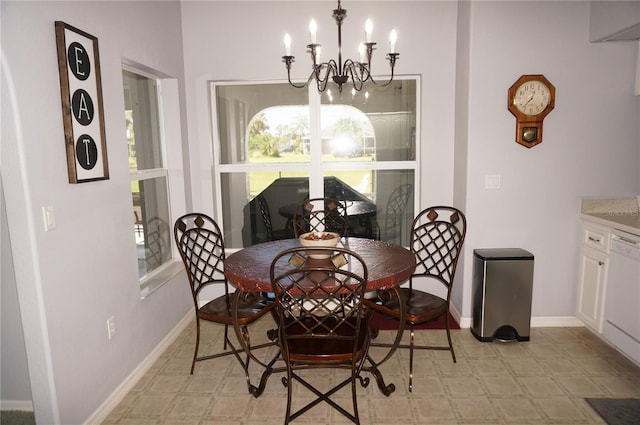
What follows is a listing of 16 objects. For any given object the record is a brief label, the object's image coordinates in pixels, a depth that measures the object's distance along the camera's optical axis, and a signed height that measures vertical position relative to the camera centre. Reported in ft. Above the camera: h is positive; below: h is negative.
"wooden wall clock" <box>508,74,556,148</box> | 10.21 +1.11
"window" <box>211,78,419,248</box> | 12.33 +0.05
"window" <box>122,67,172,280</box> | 9.86 -0.41
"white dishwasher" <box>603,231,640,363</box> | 8.75 -3.20
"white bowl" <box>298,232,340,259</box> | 8.27 -1.72
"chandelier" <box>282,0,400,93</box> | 6.93 +1.66
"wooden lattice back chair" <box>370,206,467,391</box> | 8.36 -3.19
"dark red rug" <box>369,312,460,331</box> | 11.32 -4.68
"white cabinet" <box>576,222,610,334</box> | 9.85 -3.08
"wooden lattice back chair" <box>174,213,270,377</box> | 8.17 -3.16
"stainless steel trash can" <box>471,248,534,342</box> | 10.00 -3.45
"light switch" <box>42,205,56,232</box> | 6.24 -0.90
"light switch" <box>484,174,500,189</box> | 10.70 -0.82
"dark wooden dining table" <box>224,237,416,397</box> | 7.26 -2.13
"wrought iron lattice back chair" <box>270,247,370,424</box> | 6.63 -2.96
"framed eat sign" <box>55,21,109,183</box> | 6.66 +0.86
